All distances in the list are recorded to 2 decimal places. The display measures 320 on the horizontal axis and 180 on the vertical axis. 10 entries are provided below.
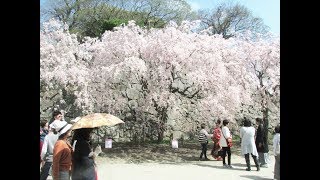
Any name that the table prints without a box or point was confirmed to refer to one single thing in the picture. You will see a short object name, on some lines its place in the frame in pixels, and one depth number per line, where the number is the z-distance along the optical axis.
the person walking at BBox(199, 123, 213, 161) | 9.39
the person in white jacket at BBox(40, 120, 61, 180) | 5.60
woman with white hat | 4.10
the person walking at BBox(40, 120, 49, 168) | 6.11
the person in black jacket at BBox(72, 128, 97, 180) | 4.15
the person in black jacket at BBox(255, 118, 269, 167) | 7.65
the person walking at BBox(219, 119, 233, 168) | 7.79
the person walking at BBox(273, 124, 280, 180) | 6.23
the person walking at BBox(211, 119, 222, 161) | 9.07
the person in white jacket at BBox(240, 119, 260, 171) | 7.45
